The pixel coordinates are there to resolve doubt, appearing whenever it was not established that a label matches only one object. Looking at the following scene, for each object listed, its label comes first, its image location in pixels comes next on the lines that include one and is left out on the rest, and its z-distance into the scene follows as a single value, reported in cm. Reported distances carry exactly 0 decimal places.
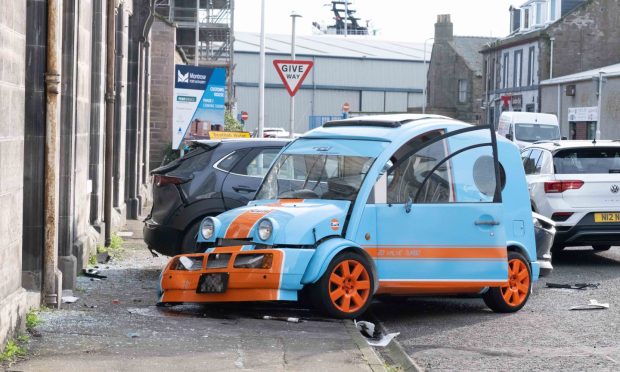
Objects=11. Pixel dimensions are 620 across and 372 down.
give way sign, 2220
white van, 4284
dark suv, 1347
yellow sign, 2584
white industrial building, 9406
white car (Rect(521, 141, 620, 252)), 1603
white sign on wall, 5484
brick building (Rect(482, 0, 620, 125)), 6506
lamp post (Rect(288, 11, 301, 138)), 2389
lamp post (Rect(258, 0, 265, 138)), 2912
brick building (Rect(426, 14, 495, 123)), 8350
